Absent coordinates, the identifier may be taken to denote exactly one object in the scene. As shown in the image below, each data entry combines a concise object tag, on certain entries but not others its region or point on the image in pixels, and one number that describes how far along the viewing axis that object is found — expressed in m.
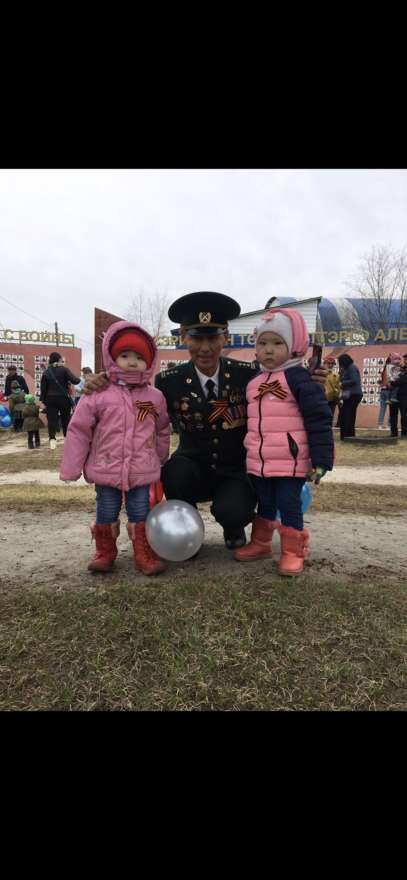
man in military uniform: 2.76
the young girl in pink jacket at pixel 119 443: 2.54
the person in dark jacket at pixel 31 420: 8.96
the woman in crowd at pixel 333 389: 10.19
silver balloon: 2.41
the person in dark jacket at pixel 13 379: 11.92
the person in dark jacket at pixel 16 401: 12.14
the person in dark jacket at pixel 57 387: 8.78
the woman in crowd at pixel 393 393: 9.66
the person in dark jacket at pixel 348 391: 9.24
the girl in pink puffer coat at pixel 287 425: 2.48
